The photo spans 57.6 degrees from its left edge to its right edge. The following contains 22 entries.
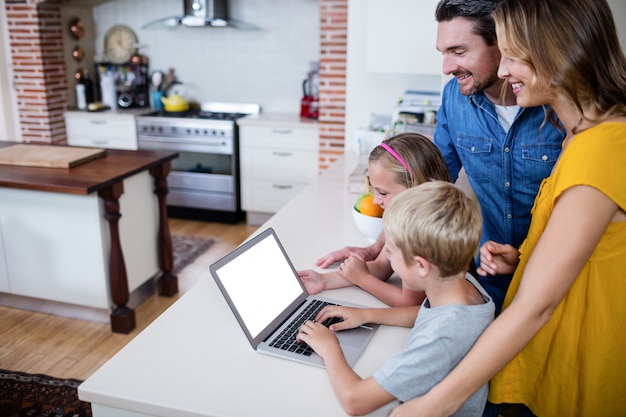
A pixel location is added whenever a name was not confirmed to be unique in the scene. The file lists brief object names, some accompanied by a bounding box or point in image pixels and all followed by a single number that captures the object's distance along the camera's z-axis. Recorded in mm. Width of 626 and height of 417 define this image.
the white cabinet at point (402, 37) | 3047
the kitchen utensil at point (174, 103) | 5156
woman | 993
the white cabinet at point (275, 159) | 4582
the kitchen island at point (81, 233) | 2955
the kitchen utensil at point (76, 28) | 5234
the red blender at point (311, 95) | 4758
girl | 1522
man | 1538
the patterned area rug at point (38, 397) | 2484
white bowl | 1923
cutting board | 3119
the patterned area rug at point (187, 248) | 4094
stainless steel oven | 4730
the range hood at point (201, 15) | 4762
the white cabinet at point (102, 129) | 4957
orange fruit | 1931
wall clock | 5422
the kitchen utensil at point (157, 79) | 5297
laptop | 1300
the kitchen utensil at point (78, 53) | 5289
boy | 1065
